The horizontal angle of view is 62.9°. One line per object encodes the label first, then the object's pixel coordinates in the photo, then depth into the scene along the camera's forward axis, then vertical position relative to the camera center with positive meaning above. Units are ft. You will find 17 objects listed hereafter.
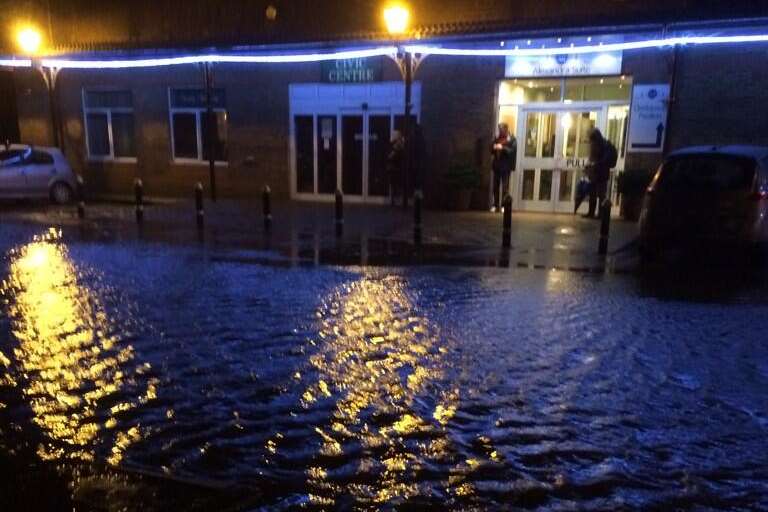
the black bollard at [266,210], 42.14 -4.23
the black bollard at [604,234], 34.19 -4.51
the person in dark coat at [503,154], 49.14 -0.28
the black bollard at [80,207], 49.06 -4.87
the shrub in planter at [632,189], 45.75 -2.65
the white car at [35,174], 53.36 -2.64
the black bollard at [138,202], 46.68 -4.23
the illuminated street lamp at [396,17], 45.27 +9.44
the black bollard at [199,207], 43.62 -4.25
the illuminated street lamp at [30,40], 59.62 +9.77
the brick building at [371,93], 44.68 +4.80
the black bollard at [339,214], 39.86 -4.19
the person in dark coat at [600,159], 44.93 -0.50
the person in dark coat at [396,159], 52.90 -0.86
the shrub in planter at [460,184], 51.31 -2.76
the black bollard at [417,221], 37.99 -4.31
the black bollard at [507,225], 35.76 -4.26
